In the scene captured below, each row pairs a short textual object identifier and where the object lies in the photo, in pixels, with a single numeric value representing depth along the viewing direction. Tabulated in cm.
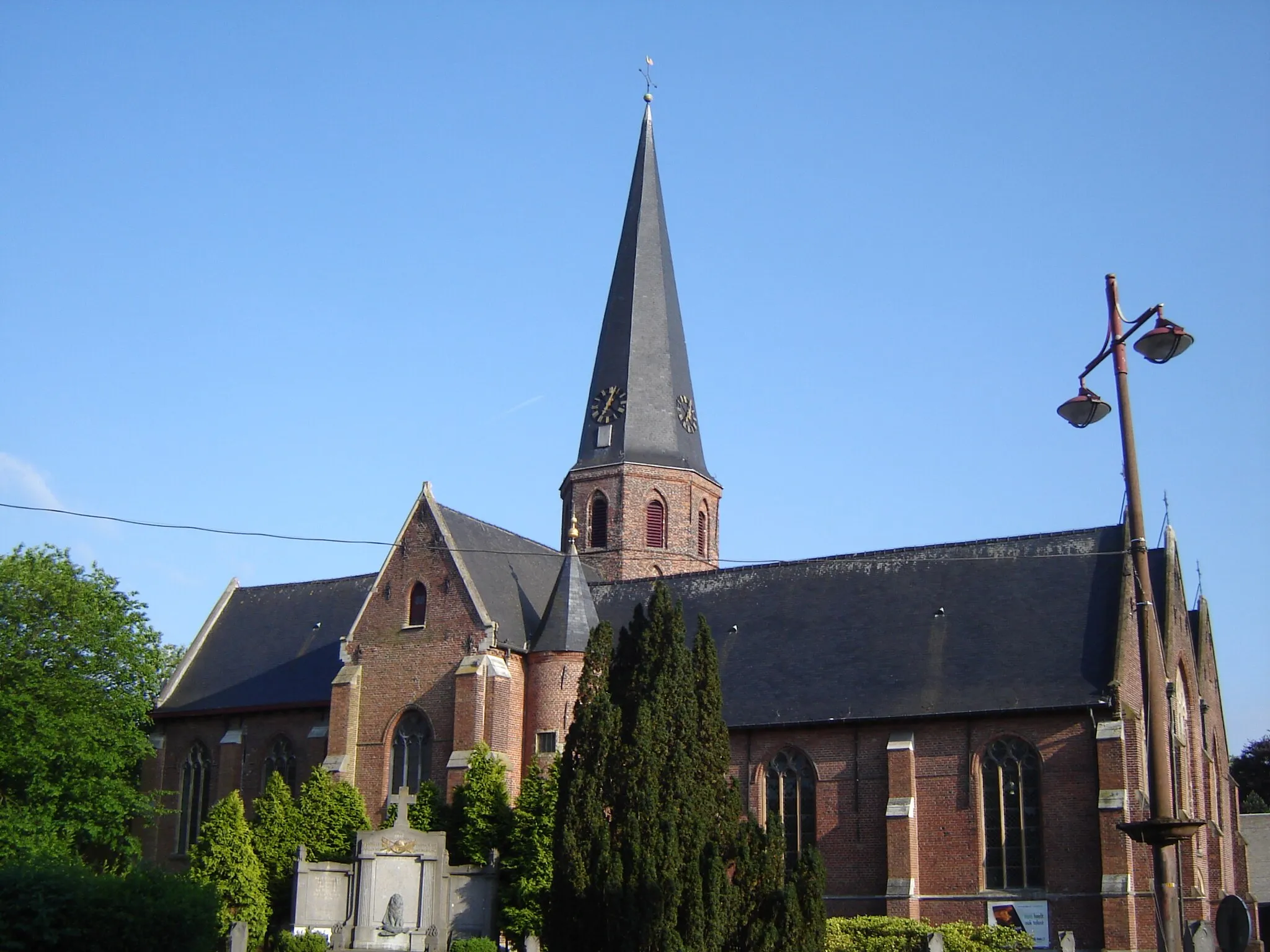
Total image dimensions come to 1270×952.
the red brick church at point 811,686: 3123
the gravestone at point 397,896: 3030
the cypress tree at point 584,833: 2183
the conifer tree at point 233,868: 3238
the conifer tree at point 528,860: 3023
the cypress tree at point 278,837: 3328
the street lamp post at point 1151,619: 1348
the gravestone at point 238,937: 2912
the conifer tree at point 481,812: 3244
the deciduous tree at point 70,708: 3744
